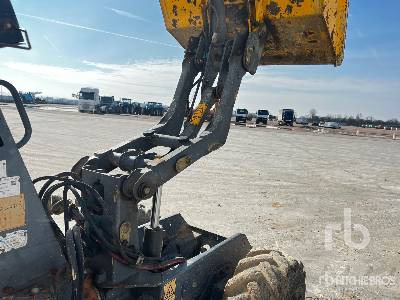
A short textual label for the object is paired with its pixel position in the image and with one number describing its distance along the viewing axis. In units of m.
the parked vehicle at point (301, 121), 68.69
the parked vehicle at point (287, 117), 57.22
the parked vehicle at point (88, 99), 50.75
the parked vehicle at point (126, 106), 59.94
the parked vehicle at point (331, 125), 67.59
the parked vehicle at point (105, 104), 53.76
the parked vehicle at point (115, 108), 56.66
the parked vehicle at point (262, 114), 53.38
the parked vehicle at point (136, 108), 60.19
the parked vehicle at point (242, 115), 51.37
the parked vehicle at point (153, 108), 58.56
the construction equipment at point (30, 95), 65.72
